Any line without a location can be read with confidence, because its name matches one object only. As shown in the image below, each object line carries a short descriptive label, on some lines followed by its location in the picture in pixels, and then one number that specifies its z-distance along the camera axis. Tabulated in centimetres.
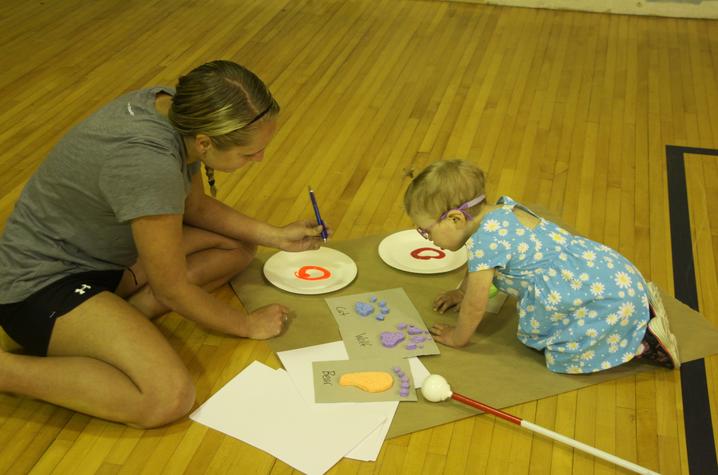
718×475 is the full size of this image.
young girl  169
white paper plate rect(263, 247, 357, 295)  207
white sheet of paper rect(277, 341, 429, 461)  160
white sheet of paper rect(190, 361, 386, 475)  159
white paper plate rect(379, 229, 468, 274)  215
